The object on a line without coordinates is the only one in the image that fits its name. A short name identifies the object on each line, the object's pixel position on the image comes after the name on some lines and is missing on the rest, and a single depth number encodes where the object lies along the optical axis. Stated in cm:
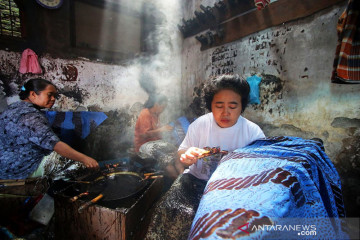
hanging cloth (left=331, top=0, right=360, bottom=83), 60
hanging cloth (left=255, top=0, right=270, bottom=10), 117
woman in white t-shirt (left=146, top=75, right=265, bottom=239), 70
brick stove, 69
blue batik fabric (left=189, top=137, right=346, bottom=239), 40
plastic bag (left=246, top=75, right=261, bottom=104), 146
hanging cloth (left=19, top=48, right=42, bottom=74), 158
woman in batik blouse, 91
